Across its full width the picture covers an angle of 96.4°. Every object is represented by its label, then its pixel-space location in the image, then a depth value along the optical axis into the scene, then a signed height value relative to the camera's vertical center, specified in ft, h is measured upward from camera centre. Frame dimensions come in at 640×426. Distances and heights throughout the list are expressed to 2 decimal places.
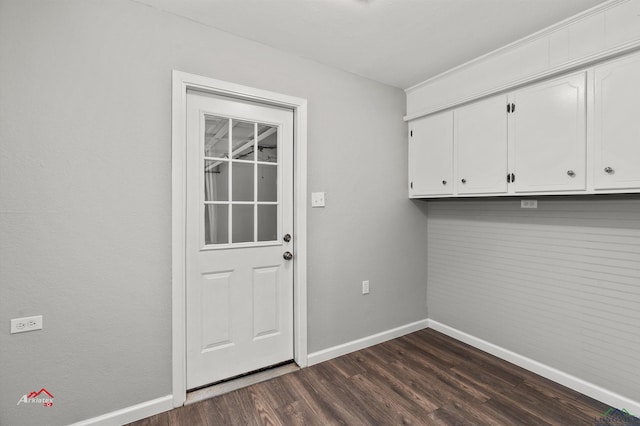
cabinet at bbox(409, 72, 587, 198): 6.22 +1.73
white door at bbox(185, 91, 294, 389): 6.64 -0.67
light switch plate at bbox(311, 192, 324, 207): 8.02 +0.33
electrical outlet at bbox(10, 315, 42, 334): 4.86 -1.97
